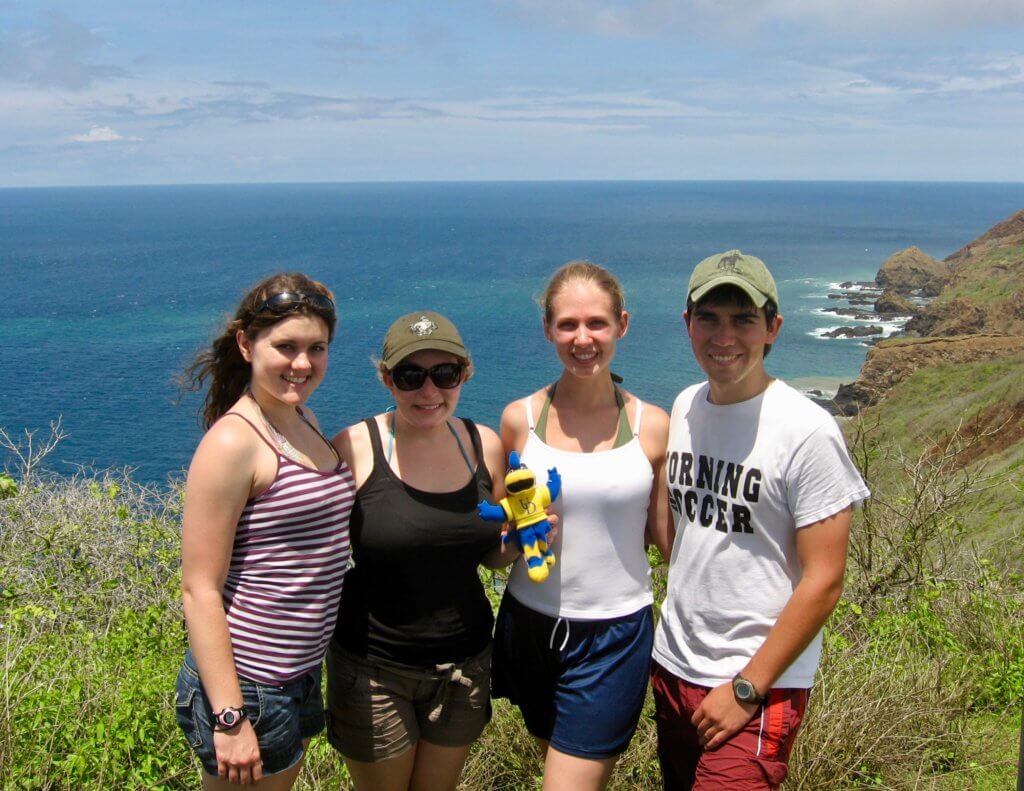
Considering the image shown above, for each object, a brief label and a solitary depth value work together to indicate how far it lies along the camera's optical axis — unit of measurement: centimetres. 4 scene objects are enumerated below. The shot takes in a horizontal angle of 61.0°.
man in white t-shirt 303
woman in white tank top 348
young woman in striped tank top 290
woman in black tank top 331
